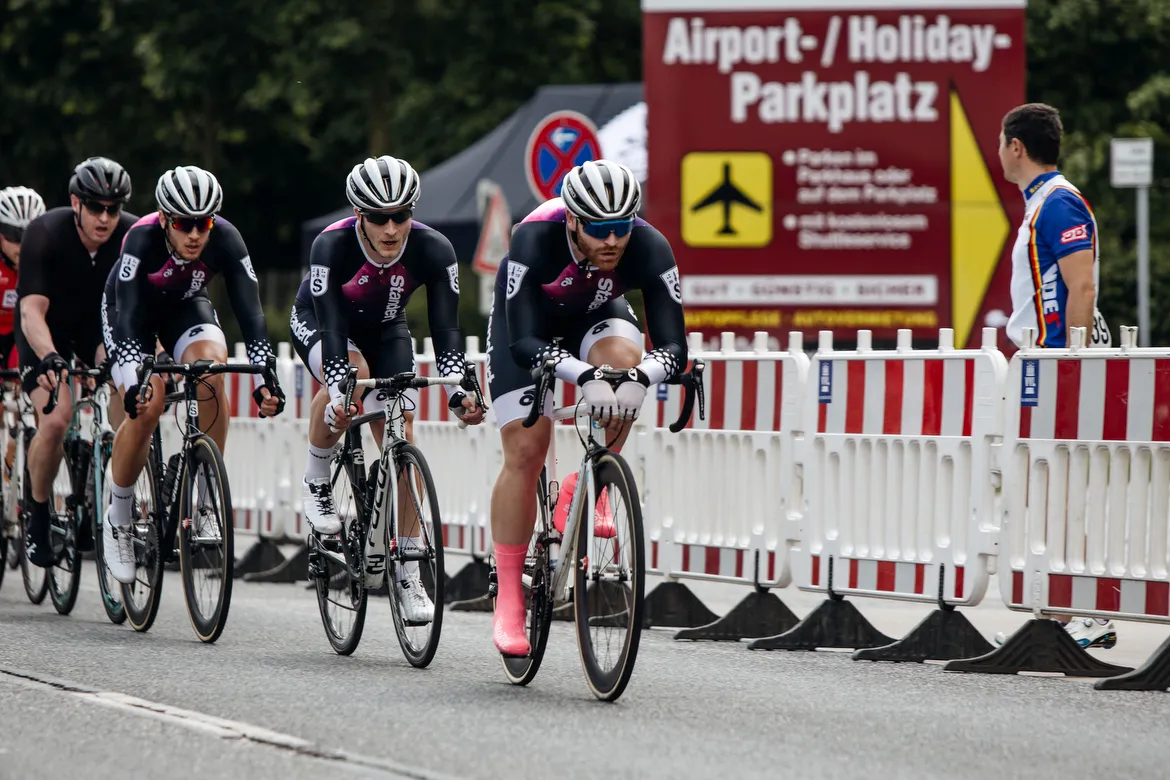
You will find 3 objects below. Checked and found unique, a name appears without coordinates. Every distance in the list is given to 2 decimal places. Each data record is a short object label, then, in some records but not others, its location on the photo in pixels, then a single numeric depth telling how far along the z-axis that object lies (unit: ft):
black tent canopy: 183.11
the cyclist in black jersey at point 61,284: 73.46
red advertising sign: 119.55
